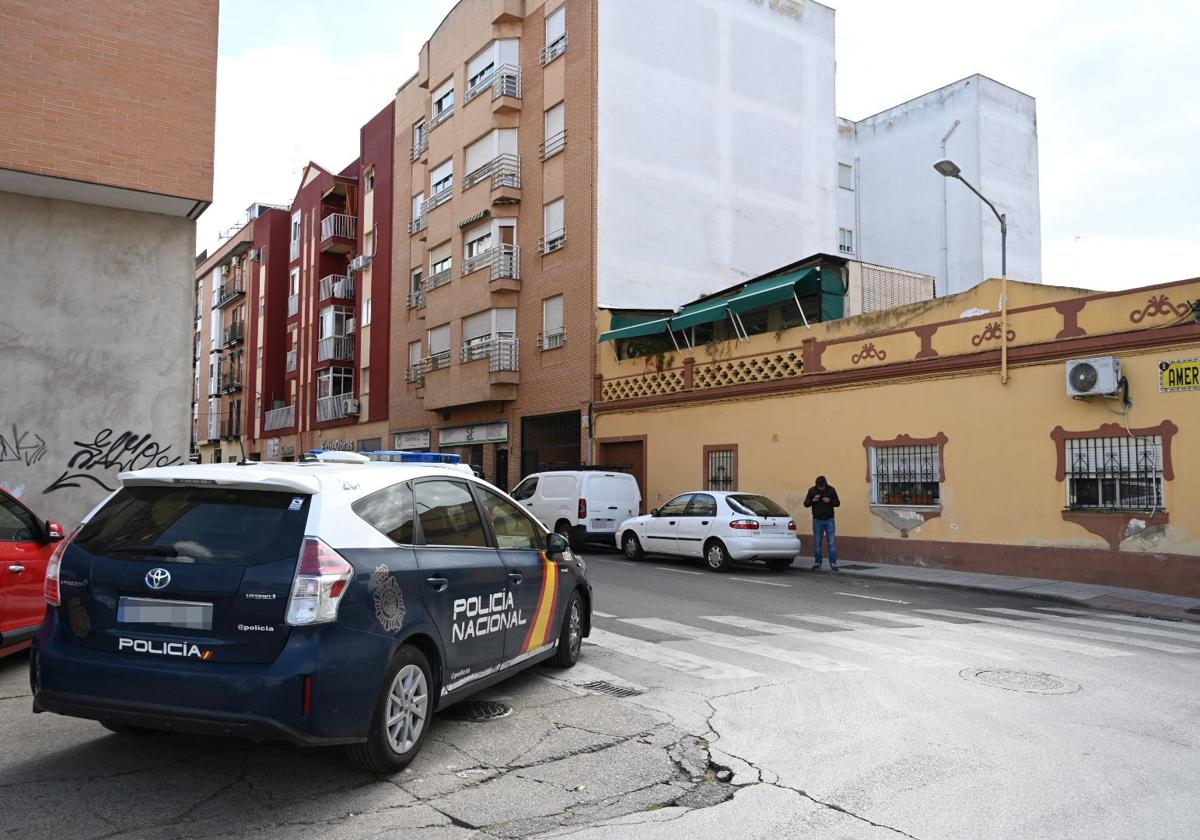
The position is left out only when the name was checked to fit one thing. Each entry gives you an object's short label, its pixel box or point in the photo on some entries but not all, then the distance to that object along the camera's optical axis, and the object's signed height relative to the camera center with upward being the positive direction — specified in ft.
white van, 67.31 -2.32
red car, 21.43 -2.28
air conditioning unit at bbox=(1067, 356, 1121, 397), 47.34 +4.94
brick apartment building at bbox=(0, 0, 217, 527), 37.63 +10.60
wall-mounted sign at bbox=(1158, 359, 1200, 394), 45.24 +4.79
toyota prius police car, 13.92 -2.22
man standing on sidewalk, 56.95 -2.36
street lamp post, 57.11 +18.99
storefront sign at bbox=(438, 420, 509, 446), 98.94 +4.27
